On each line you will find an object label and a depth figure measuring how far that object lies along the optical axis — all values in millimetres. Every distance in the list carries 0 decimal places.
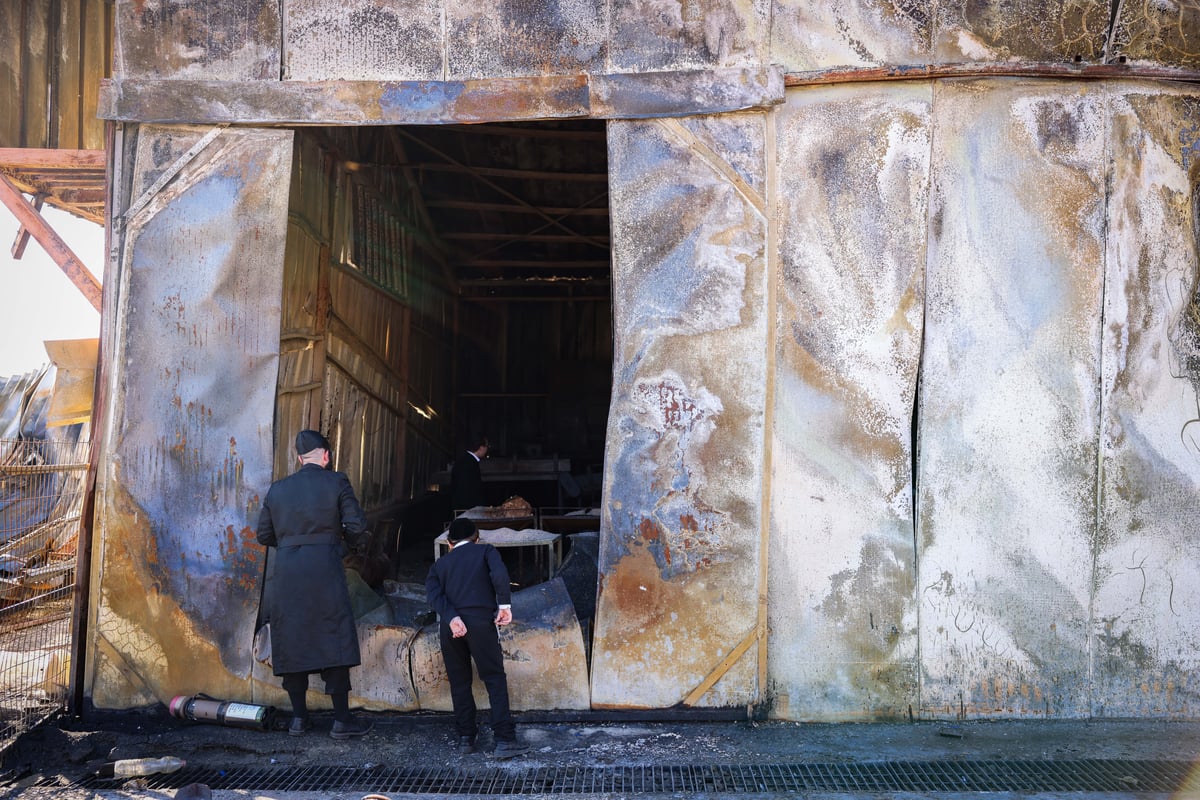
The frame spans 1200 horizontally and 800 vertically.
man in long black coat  5164
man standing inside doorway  9820
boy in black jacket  5078
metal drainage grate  4484
